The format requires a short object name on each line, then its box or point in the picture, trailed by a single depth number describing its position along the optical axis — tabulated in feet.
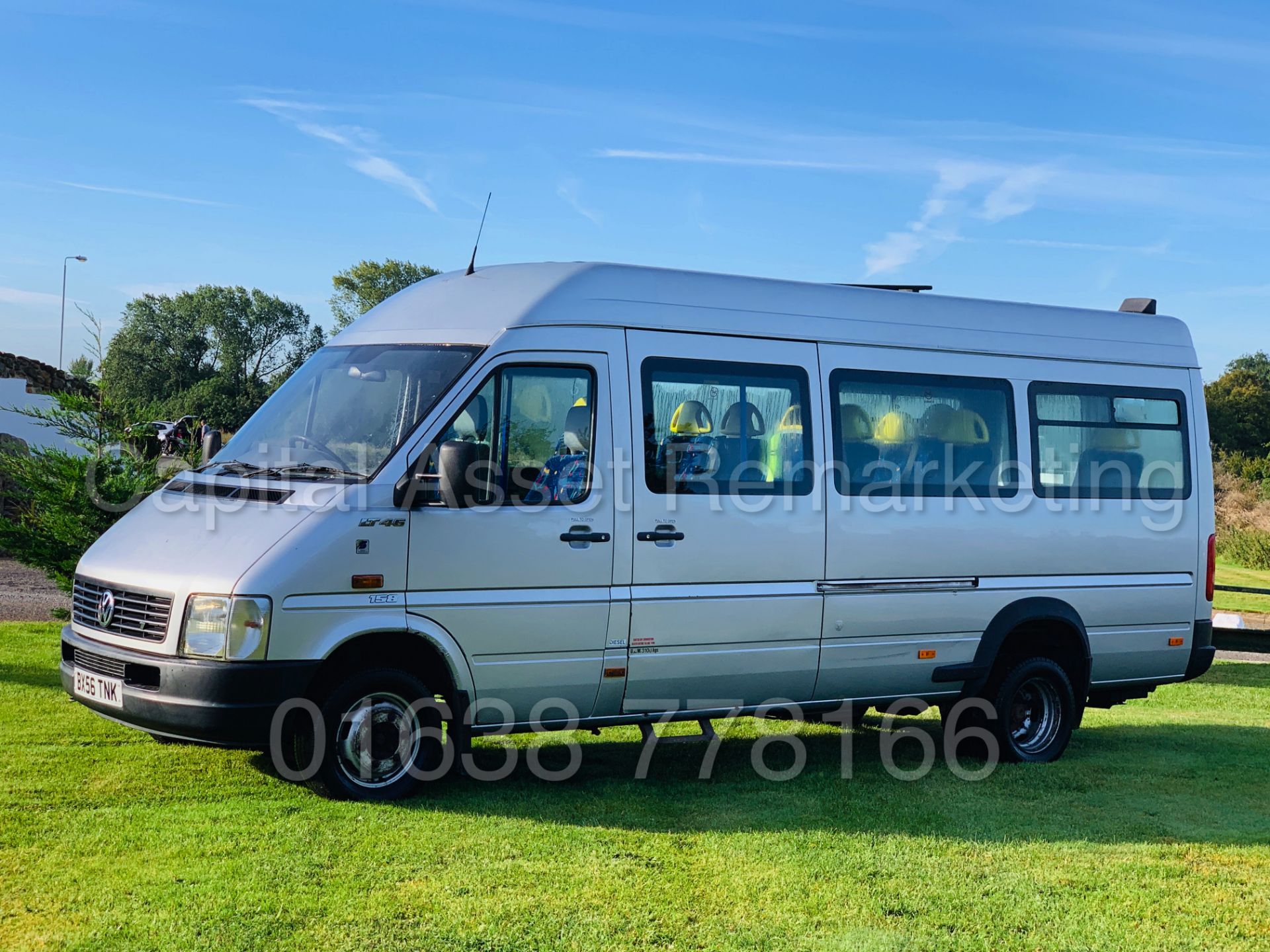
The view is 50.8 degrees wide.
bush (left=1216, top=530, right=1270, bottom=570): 111.55
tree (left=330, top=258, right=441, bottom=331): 289.53
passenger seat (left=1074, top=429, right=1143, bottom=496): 31.35
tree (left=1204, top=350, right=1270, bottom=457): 181.37
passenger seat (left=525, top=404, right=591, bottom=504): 24.39
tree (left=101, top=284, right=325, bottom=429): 236.22
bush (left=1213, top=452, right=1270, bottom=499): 136.05
